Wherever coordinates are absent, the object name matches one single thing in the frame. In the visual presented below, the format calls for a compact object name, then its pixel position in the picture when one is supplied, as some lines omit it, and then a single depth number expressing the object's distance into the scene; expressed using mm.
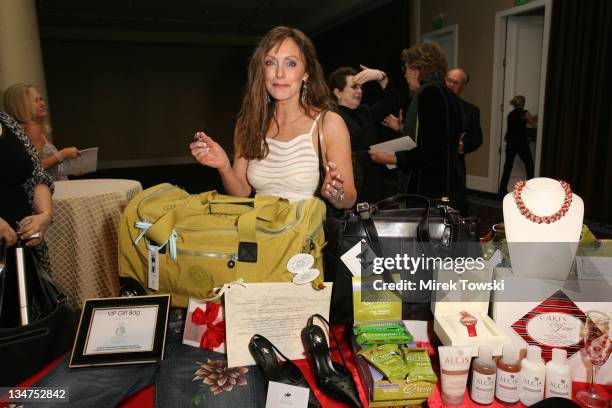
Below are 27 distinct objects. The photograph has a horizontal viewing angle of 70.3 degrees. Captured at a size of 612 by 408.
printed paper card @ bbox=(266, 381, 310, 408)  841
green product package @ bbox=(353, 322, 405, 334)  953
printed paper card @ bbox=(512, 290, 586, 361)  902
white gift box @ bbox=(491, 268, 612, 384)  893
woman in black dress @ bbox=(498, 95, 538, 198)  5219
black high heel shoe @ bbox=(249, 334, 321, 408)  912
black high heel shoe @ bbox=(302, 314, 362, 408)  865
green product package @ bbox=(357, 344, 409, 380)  813
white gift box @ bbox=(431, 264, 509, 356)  935
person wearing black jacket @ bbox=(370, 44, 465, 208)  2127
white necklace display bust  1025
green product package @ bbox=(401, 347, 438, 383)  801
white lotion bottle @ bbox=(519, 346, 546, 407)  822
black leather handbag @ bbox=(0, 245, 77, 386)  948
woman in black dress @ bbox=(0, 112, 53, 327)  1436
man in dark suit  2816
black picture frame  980
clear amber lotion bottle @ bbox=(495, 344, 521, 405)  829
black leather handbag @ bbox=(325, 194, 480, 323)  1017
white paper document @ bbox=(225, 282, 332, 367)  976
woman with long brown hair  1471
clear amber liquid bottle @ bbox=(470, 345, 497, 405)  824
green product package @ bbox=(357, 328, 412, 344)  916
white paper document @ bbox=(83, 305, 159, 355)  998
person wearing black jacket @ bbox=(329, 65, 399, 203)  2334
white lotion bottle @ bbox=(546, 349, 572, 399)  826
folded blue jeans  881
